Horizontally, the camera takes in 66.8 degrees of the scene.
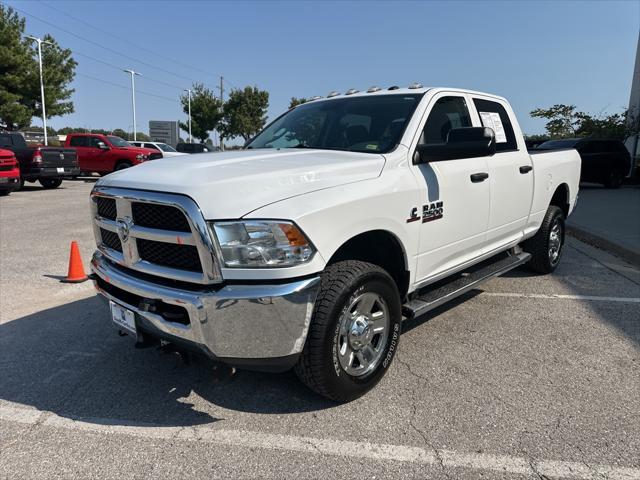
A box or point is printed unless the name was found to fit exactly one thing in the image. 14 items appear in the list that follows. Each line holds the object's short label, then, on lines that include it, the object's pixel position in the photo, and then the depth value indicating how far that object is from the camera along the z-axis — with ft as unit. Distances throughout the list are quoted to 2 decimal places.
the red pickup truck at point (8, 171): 44.63
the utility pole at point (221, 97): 165.17
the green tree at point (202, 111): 160.04
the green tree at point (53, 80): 102.68
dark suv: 56.80
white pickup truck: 8.00
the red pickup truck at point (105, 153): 65.05
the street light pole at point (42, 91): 99.76
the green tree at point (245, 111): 156.35
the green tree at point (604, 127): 71.51
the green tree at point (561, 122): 98.79
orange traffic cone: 18.66
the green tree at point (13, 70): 94.02
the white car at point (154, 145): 80.08
